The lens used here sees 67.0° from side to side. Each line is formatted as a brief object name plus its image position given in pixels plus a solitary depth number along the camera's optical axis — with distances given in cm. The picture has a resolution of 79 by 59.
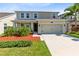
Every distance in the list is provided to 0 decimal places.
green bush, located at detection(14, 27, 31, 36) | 839
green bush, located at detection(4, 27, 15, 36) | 837
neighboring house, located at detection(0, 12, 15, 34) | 1144
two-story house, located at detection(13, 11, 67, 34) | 1089
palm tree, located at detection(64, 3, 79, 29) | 1065
